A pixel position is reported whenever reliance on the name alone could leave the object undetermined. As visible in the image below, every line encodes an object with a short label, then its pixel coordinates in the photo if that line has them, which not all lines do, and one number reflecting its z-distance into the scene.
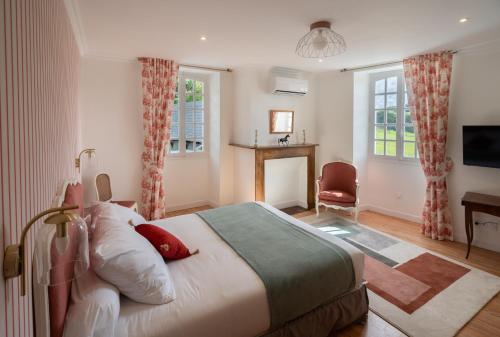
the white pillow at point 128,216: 2.29
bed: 1.44
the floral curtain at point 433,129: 3.68
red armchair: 4.29
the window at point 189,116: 4.91
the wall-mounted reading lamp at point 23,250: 0.73
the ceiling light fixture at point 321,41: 2.75
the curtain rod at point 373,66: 4.23
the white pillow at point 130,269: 1.51
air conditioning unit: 4.65
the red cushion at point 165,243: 2.03
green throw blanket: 1.78
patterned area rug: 2.23
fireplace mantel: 4.63
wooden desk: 3.00
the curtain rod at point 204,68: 4.48
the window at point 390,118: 4.50
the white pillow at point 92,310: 1.26
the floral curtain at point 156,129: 4.15
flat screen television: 3.24
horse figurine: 4.93
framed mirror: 4.88
